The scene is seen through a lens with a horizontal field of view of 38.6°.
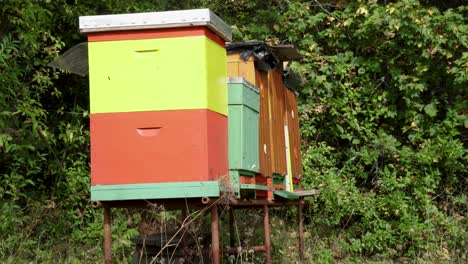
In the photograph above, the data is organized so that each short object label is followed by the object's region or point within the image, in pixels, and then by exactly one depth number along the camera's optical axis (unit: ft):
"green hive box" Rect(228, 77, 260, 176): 16.26
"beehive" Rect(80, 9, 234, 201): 14.76
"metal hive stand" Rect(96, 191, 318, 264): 15.21
